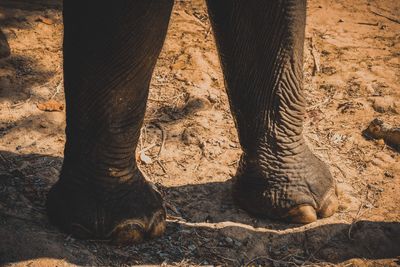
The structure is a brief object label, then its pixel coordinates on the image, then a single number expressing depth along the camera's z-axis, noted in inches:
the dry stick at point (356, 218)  172.7
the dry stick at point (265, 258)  161.2
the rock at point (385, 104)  234.7
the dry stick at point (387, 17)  307.0
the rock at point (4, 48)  245.6
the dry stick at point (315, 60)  257.8
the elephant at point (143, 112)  136.6
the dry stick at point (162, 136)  205.8
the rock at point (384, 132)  215.9
